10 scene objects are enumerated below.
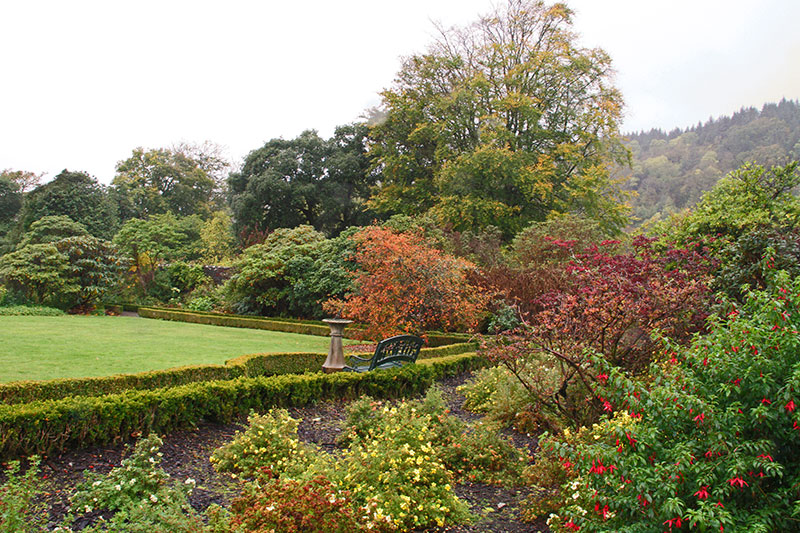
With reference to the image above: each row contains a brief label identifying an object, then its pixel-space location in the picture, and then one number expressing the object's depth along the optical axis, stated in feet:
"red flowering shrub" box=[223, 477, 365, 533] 8.84
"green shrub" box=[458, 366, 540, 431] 18.98
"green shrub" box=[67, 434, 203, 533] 8.93
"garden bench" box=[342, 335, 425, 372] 24.80
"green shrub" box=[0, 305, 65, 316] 53.52
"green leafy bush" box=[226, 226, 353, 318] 55.47
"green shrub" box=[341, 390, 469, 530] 10.96
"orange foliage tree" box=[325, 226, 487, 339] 35.29
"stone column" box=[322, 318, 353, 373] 26.94
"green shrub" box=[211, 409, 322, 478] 13.82
